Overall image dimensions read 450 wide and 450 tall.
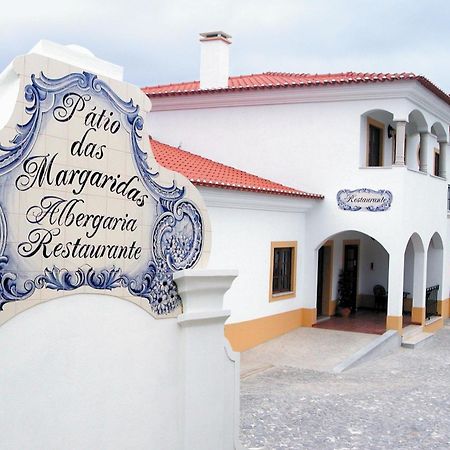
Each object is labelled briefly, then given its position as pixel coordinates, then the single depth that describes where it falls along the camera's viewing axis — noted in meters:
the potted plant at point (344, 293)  18.77
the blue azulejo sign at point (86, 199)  4.62
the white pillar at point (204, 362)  5.83
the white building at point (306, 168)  14.16
